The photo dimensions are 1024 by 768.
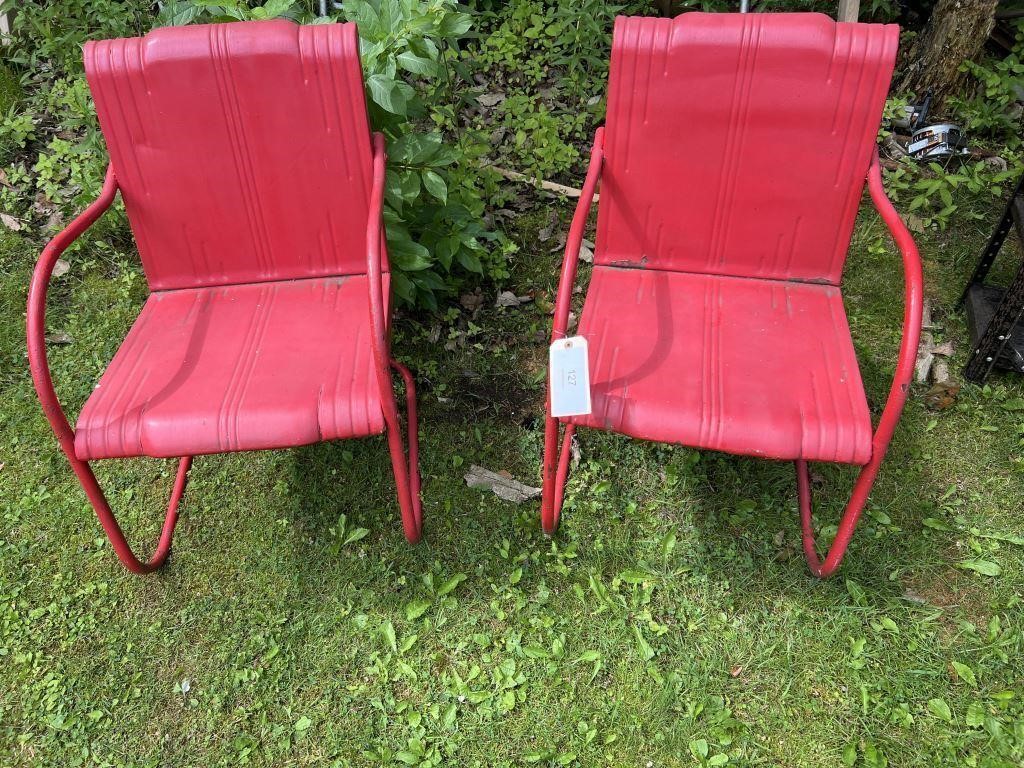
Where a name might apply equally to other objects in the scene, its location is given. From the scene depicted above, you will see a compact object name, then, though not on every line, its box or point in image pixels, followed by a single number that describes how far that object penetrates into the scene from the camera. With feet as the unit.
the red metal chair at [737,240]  5.91
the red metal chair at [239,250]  5.99
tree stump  10.70
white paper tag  5.70
